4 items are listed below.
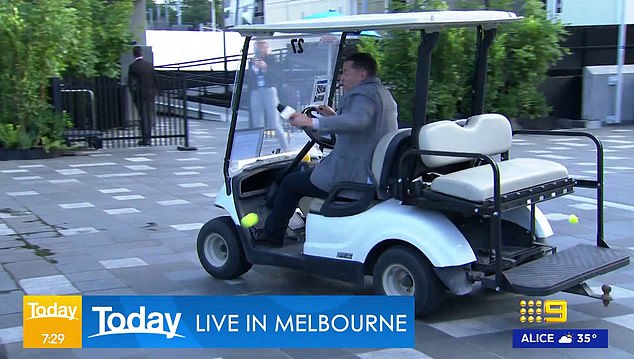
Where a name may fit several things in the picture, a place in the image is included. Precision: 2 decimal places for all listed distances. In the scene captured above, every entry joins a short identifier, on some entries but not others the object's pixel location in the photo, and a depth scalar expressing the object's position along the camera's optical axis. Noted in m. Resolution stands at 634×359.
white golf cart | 4.45
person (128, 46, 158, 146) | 13.93
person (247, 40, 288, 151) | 5.53
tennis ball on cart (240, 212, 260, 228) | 5.35
